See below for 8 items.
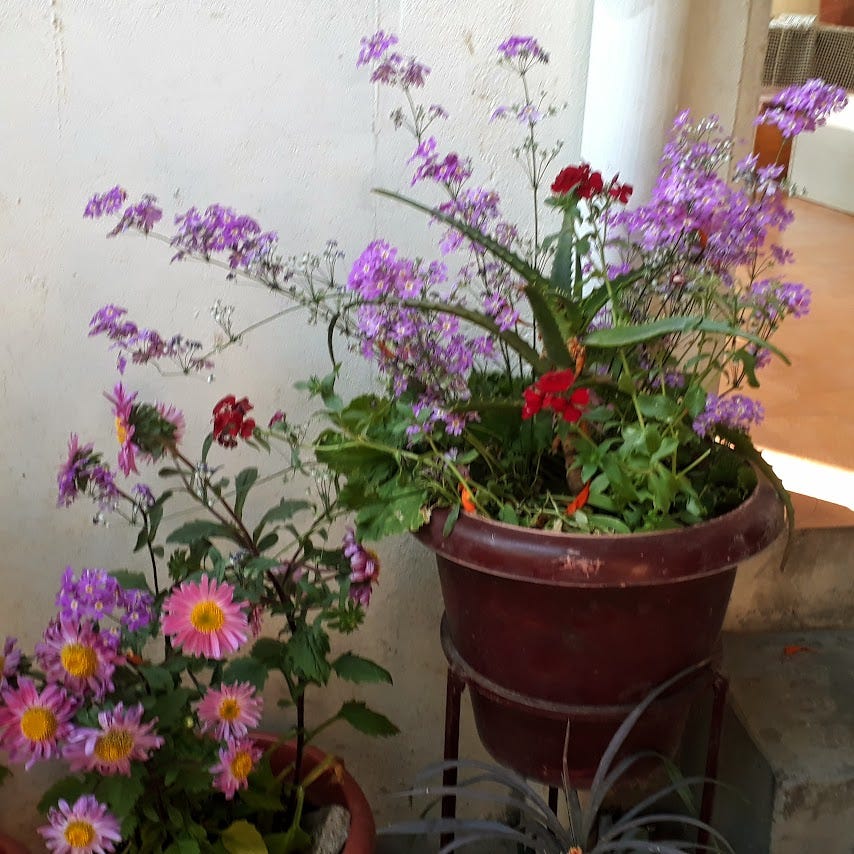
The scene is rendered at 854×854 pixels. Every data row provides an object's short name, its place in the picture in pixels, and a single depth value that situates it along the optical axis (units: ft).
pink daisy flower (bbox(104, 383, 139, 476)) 2.99
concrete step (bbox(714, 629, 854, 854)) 3.82
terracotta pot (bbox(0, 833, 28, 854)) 3.92
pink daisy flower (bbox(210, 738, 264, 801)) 3.11
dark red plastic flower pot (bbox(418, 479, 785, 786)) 2.81
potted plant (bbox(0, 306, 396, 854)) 2.95
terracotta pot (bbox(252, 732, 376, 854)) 3.61
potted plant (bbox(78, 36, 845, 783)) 2.89
